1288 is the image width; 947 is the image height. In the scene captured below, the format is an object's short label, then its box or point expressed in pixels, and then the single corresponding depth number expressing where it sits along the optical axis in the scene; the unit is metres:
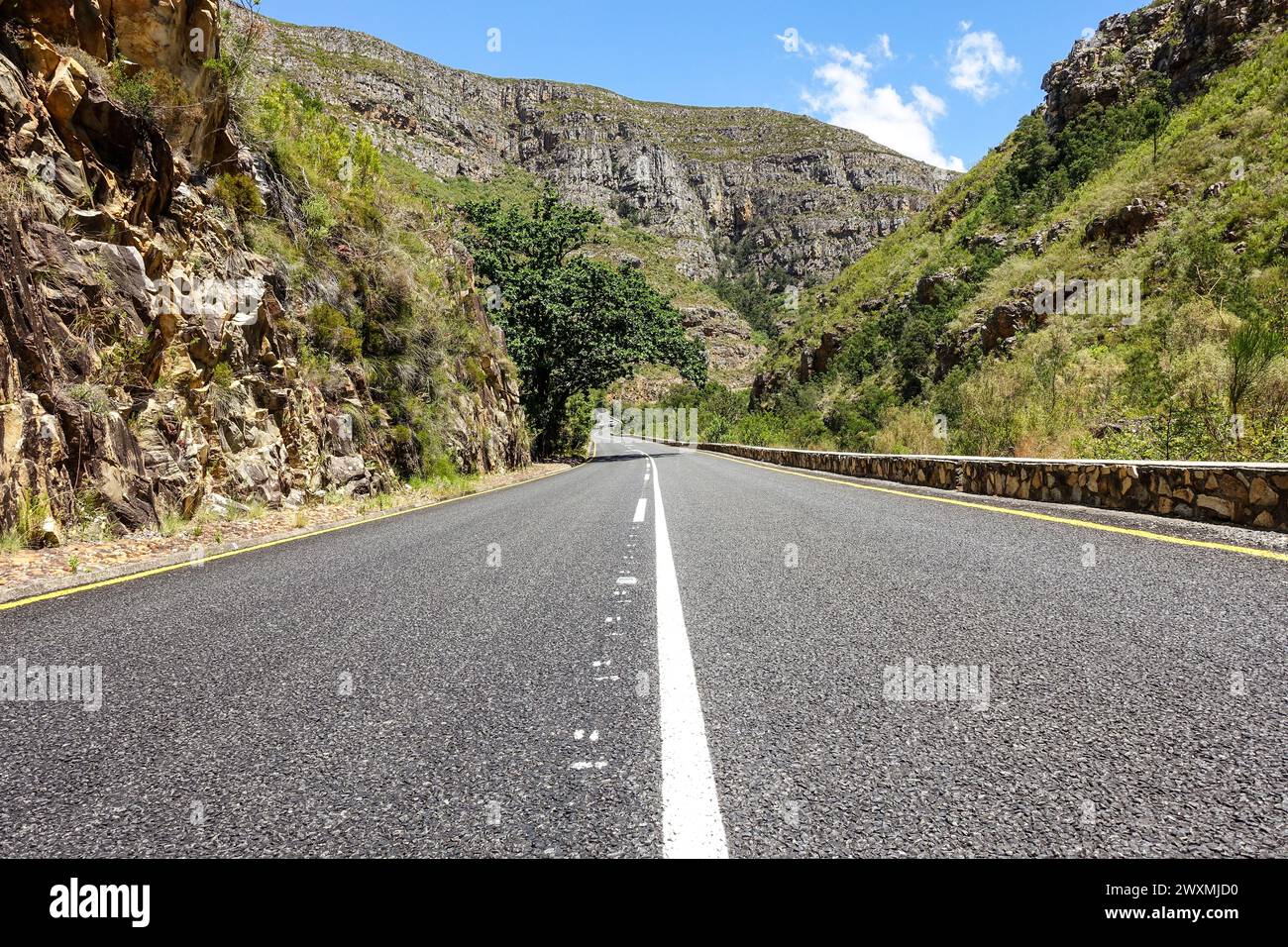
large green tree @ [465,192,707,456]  31.11
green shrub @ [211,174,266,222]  10.61
